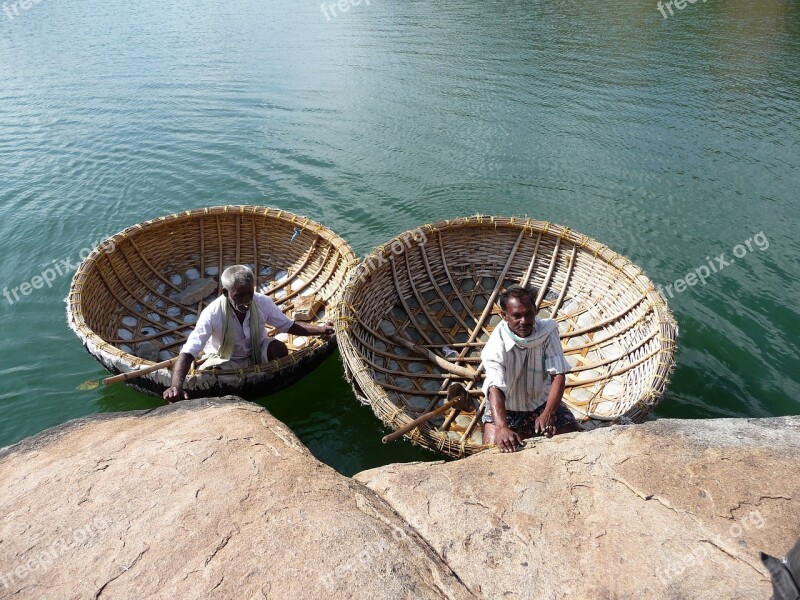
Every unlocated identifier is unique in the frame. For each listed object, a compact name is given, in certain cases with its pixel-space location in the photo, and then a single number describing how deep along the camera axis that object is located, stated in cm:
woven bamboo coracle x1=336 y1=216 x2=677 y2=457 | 385
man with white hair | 361
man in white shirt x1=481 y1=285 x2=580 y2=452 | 304
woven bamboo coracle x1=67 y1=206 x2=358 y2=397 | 459
